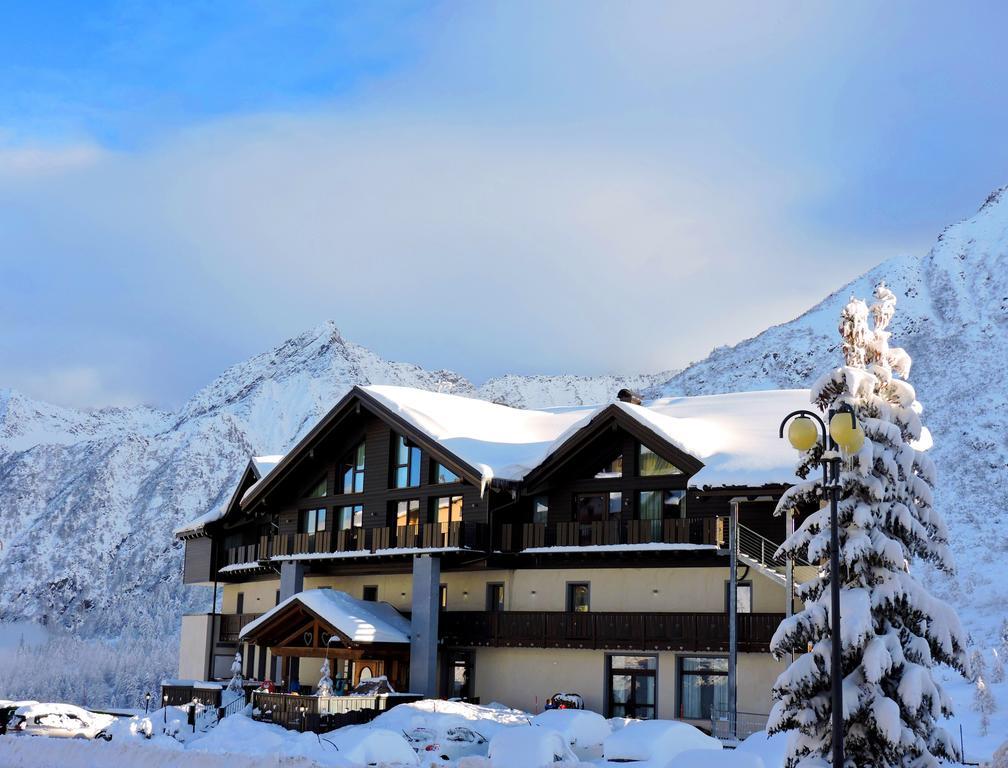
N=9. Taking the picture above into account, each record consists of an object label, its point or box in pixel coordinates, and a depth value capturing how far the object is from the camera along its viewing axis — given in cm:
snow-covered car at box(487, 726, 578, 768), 2612
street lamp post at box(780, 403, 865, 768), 1702
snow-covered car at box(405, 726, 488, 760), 3334
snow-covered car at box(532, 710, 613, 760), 3191
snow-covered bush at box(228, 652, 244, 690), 4978
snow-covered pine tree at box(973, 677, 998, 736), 3928
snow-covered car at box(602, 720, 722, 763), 2789
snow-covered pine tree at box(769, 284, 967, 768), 2112
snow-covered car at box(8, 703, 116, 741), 3666
